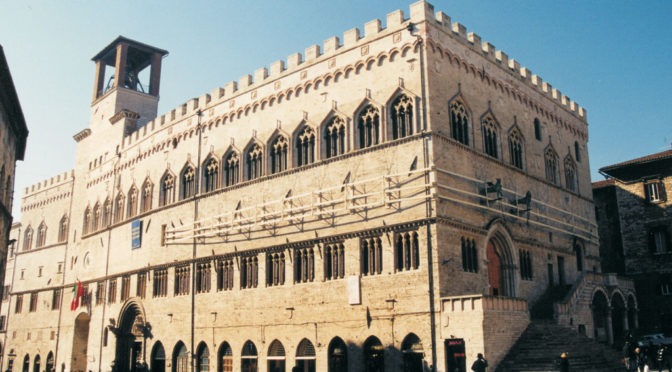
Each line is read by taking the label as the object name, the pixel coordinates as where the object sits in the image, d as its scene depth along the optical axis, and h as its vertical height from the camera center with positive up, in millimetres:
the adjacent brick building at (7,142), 24638 +8475
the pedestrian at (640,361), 23453 -979
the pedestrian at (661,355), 25416 -846
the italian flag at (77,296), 44125 +2909
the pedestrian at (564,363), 20828 -863
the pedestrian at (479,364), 21517 -921
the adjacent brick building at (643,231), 40875 +6803
